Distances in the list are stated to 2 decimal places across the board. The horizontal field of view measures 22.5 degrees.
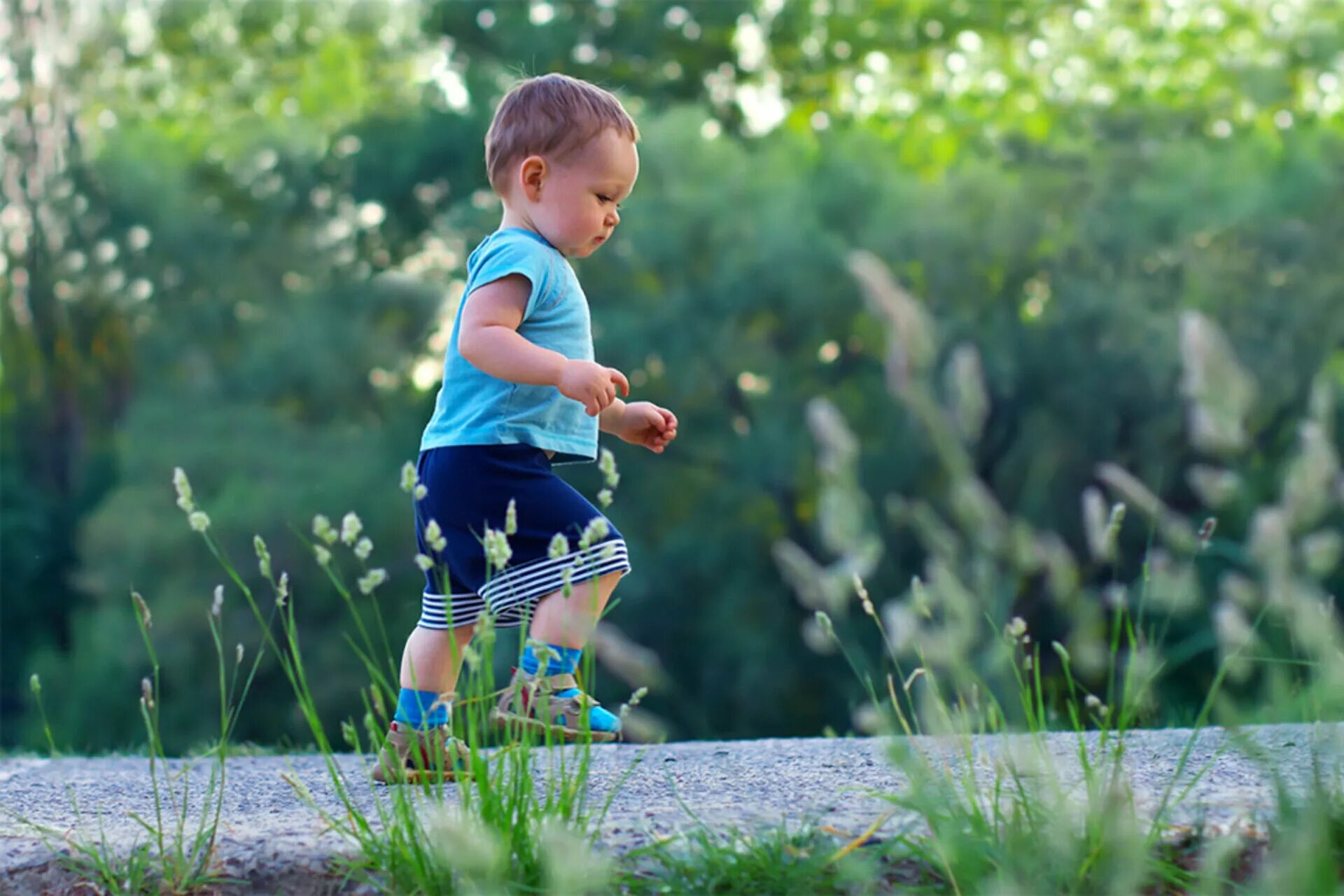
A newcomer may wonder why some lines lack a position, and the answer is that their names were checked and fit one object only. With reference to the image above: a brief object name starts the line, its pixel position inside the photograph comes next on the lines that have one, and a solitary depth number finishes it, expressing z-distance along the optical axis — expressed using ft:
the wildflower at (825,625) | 9.98
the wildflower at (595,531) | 9.99
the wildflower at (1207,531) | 9.93
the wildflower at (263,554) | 10.02
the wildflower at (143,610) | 10.00
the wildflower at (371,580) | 9.95
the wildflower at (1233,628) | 9.71
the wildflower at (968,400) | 9.56
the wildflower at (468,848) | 9.32
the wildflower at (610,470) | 10.19
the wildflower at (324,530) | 9.84
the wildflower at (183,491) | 10.04
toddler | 10.98
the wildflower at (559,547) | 9.91
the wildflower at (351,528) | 10.08
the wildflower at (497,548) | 9.91
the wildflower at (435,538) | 9.89
